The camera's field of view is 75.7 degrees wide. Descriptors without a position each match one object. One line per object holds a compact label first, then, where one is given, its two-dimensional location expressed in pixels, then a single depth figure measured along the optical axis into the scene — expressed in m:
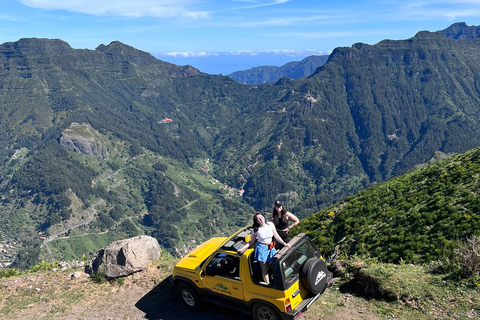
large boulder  18.75
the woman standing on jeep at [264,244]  11.59
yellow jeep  11.16
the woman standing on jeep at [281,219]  13.74
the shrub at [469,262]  12.12
